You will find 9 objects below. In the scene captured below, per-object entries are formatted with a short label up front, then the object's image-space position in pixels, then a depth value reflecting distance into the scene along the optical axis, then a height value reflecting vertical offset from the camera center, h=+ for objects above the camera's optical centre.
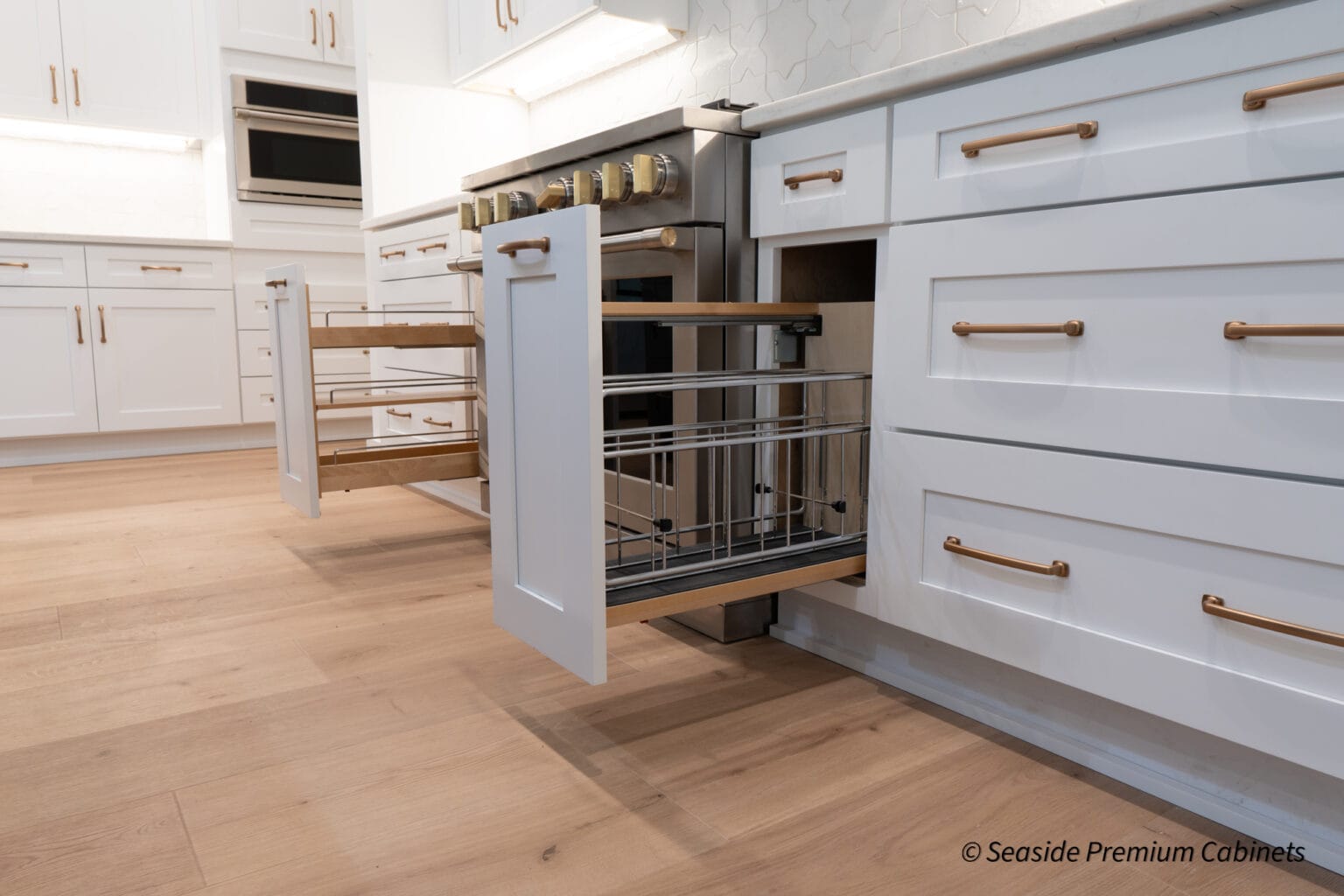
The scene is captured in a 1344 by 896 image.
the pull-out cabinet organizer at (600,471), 1.08 -0.20
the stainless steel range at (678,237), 1.59 +0.18
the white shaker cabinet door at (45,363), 3.58 -0.08
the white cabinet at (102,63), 3.73 +1.17
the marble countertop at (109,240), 3.53 +0.41
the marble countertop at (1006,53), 1.00 +0.35
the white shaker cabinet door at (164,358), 3.77 -0.07
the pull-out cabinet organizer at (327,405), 2.02 -0.16
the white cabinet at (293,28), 3.92 +1.36
